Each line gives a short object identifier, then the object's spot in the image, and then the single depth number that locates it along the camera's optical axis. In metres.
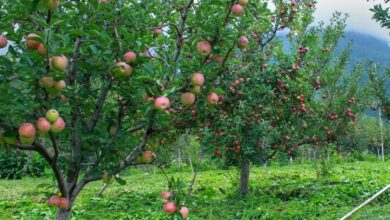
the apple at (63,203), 2.82
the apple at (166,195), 2.90
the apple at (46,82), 2.32
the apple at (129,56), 2.61
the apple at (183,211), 2.89
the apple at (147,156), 3.04
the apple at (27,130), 2.32
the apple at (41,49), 2.32
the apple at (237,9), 2.60
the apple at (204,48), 2.67
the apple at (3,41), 2.49
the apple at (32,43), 2.33
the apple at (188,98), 2.70
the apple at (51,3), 2.30
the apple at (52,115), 2.34
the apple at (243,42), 2.86
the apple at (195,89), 2.67
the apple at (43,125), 2.32
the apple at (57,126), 2.37
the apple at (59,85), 2.38
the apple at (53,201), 2.79
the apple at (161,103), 2.50
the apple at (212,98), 2.86
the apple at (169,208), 2.82
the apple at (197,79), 2.63
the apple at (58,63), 2.28
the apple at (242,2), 2.63
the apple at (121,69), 2.54
